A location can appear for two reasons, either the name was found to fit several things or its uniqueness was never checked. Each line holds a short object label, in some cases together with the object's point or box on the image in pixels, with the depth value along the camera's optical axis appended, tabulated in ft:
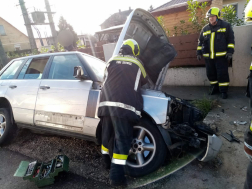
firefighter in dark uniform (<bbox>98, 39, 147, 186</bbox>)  7.77
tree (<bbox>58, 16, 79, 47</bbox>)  132.80
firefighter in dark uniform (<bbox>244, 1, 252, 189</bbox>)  5.08
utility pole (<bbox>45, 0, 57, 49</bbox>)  48.56
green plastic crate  8.42
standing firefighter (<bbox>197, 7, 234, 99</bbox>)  13.97
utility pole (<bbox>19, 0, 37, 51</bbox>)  50.79
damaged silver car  8.36
